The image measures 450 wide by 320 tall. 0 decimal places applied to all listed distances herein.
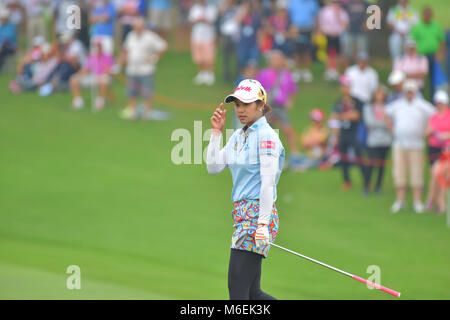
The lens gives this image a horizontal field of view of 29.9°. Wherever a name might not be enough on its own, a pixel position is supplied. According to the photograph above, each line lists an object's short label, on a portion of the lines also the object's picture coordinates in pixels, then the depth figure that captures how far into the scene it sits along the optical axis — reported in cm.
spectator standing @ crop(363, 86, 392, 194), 1552
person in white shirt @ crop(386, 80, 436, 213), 1464
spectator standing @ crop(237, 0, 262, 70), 2250
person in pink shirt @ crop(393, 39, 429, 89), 1877
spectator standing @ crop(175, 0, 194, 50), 2762
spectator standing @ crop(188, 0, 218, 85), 2291
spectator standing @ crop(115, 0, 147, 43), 2466
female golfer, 688
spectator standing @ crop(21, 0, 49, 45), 2634
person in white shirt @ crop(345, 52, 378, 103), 1845
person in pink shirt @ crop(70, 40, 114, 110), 2122
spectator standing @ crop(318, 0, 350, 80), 2266
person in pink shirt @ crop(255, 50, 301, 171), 1686
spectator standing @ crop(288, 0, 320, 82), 2322
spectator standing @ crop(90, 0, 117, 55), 2208
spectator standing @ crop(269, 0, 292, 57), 2215
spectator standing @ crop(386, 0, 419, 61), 2133
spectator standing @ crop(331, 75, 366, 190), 1612
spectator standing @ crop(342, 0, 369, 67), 2177
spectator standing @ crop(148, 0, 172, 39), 2647
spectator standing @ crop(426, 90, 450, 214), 1430
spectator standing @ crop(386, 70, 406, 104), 1617
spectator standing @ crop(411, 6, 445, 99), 1994
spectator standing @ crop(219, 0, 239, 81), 2280
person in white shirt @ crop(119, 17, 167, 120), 1984
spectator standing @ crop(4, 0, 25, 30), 2625
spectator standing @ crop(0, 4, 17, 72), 2419
